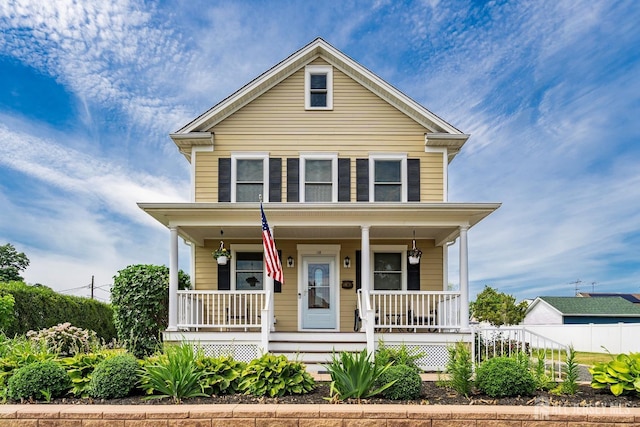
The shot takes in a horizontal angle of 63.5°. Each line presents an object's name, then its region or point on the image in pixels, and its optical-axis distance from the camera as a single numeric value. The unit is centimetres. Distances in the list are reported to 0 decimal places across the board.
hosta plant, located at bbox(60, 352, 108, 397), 636
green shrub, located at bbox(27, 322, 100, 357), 1105
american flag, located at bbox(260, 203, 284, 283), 977
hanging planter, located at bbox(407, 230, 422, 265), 1223
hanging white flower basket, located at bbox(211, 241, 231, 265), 1213
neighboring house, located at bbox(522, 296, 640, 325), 3011
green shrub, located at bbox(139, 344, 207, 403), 603
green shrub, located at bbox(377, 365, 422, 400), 602
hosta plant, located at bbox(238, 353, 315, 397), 609
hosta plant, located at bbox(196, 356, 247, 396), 624
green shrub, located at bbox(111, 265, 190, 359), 1191
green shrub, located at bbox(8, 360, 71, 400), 617
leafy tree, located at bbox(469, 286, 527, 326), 2762
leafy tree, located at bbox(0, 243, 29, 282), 2741
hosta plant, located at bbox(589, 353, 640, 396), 634
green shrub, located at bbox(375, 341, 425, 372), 729
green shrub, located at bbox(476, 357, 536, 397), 616
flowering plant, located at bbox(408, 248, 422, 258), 1228
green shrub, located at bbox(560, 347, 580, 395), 640
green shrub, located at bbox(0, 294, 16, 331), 1142
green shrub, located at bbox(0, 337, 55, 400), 661
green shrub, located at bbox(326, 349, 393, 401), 596
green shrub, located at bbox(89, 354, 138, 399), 612
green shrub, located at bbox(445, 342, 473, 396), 629
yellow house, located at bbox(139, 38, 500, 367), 1304
